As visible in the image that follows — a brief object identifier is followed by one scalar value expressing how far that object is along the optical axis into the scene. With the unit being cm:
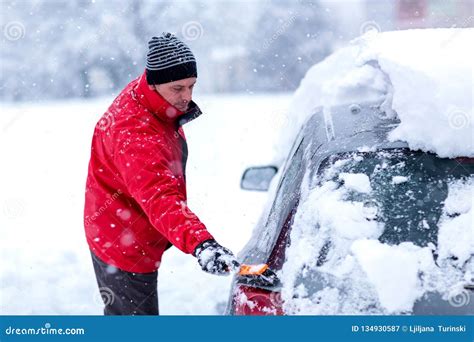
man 278
